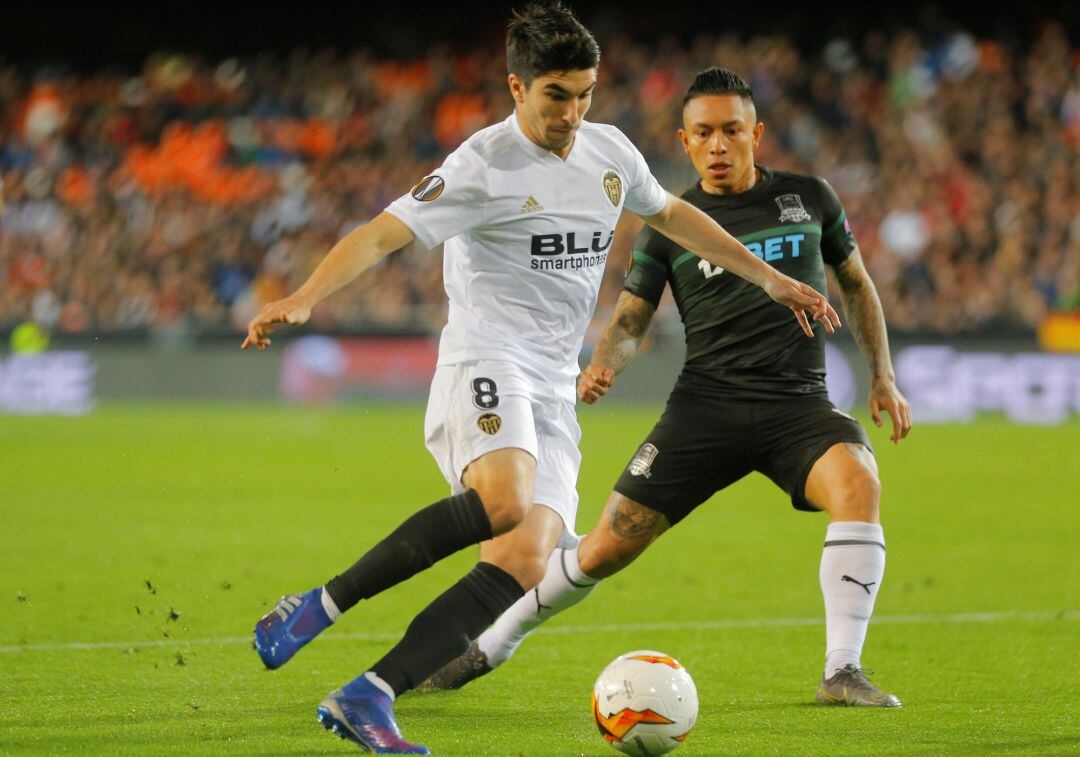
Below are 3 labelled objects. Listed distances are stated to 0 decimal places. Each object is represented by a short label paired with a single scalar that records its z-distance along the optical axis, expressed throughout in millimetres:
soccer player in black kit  10906
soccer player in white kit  8664
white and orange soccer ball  8734
